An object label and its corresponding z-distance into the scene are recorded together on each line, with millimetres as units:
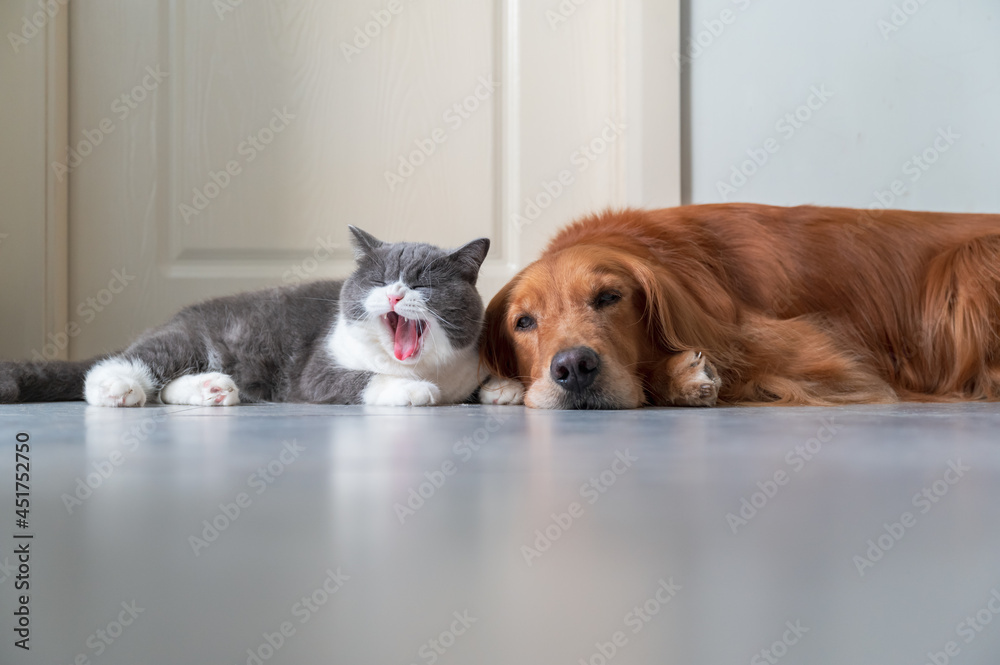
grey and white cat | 1474
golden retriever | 1464
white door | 2291
